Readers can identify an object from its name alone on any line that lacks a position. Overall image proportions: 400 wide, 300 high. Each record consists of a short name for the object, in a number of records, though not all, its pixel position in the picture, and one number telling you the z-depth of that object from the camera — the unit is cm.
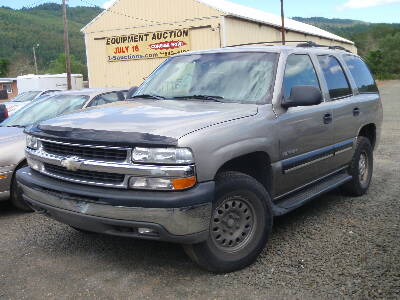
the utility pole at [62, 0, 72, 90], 2799
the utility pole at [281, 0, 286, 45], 3077
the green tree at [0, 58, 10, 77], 9081
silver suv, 328
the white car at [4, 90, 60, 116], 1919
